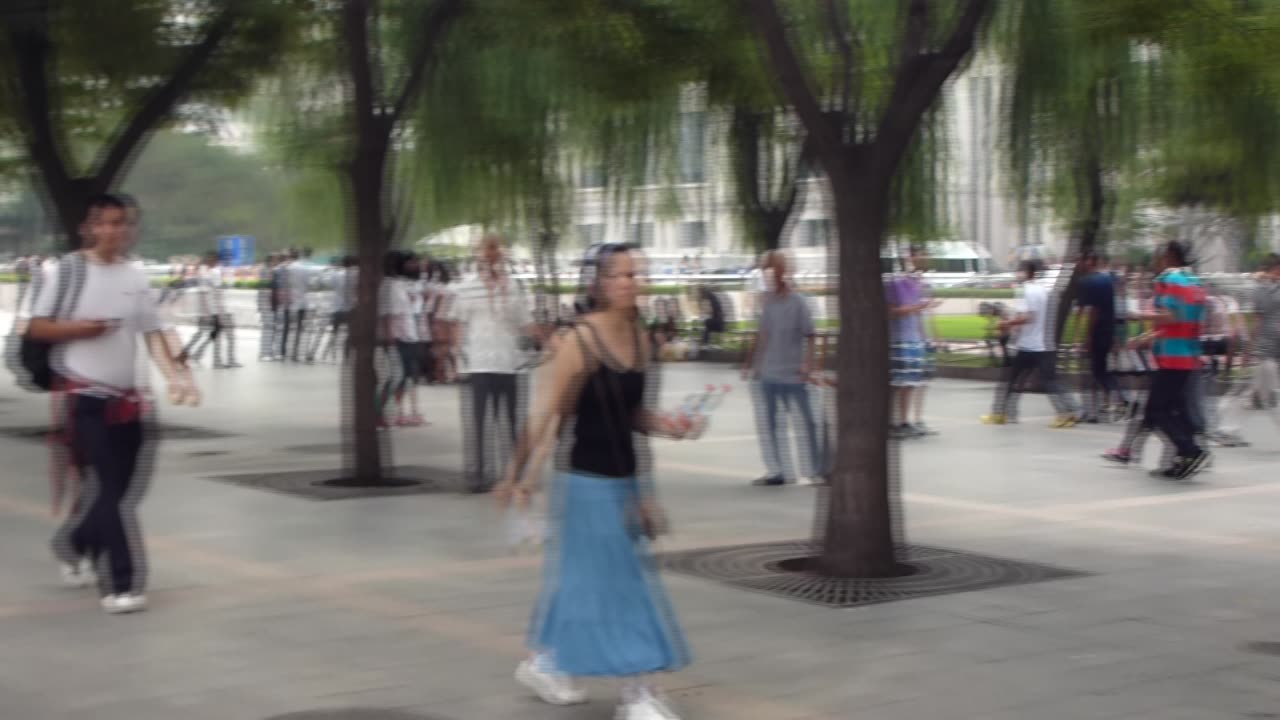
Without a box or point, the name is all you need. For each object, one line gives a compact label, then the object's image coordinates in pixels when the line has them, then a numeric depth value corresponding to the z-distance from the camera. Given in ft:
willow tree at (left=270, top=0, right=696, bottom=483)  41.98
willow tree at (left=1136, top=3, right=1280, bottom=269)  32.32
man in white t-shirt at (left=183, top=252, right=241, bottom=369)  89.76
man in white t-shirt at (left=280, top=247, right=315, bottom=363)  94.02
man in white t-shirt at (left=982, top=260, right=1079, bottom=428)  56.59
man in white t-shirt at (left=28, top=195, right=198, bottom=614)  25.90
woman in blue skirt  19.74
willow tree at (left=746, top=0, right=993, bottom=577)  28.84
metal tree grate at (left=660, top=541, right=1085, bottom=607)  27.91
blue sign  156.00
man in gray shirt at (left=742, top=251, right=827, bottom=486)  42.60
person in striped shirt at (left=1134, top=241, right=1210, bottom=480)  42.55
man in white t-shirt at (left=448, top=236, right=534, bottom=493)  39.83
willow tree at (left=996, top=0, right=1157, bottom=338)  59.31
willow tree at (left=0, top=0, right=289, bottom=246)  47.50
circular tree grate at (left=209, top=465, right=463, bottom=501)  40.24
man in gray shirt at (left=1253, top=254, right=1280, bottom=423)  53.52
